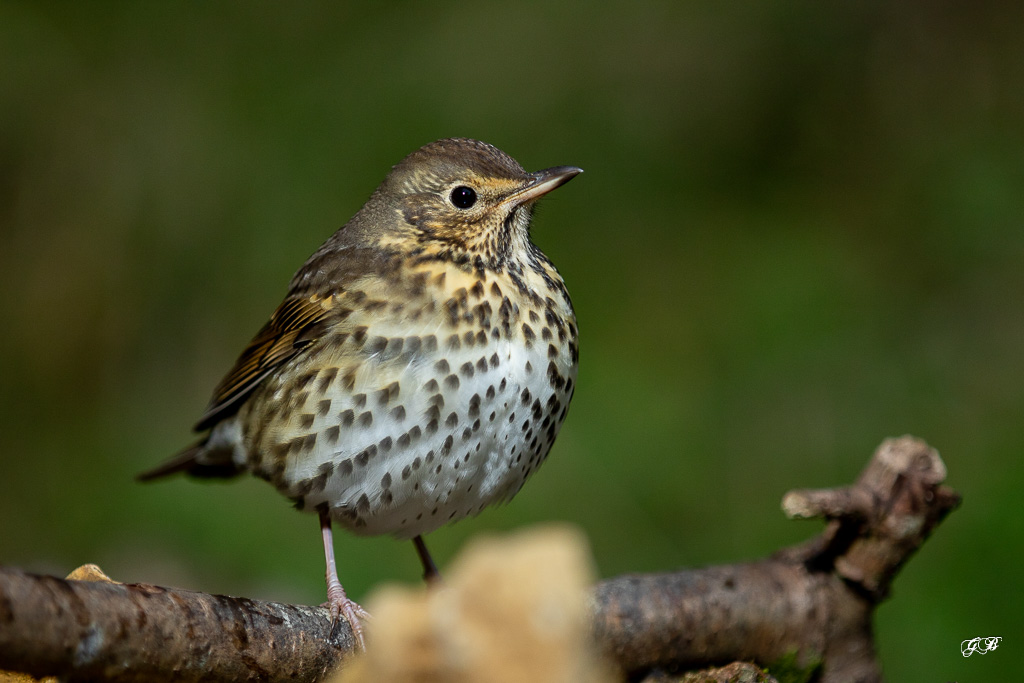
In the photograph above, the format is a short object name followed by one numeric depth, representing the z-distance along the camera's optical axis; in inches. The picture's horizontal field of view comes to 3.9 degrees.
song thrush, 170.3
